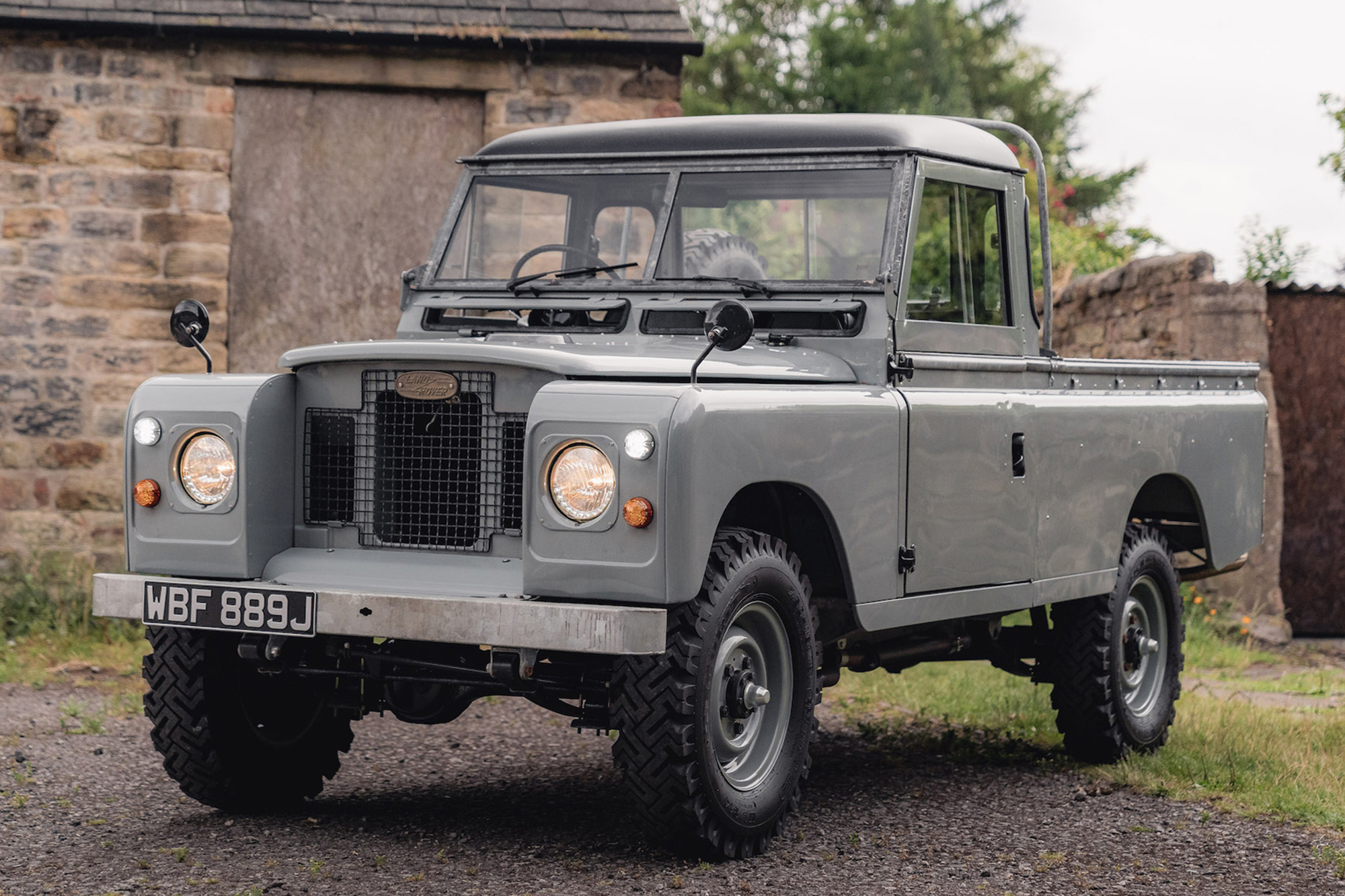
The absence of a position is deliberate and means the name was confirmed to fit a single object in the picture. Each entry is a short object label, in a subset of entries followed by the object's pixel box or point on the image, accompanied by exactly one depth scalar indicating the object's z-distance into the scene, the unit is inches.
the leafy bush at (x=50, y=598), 351.3
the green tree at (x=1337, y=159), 515.8
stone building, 385.4
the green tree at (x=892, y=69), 1328.7
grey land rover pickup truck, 174.9
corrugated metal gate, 427.2
